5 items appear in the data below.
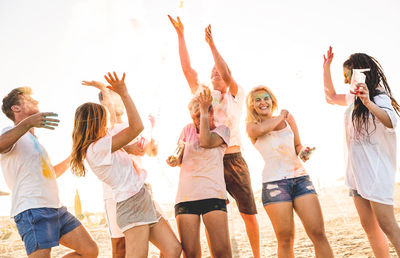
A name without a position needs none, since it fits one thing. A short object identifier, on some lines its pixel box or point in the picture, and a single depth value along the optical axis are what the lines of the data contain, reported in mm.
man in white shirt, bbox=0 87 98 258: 3484
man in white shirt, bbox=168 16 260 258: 4434
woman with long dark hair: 3598
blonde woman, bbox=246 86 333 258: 3691
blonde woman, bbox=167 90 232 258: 3490
